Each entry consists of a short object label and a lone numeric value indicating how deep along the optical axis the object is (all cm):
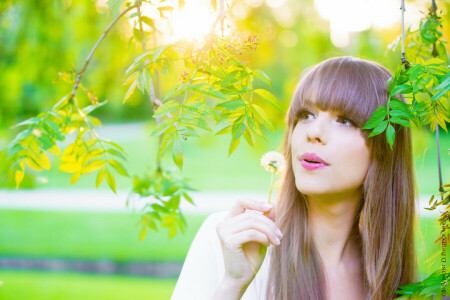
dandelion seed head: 141
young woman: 165
